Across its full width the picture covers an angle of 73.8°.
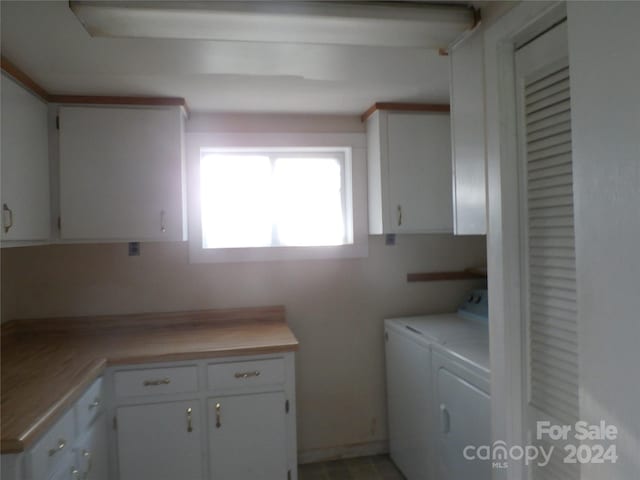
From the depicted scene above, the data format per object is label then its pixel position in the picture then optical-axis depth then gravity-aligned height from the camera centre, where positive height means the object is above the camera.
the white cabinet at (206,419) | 2.01 -0.86
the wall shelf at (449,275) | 2.80 -0.26
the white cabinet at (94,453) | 1.66 -0.87
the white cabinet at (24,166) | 1.73 +0.36
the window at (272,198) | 2.67 +0.27
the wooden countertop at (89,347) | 1.42 -0.51
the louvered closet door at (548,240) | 1.11 -0.02
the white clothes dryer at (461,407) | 1.63 -0.72
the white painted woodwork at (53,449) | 1.31 -0.67
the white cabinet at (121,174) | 2.19 +0.37
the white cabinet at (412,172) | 2.47 +0.38
